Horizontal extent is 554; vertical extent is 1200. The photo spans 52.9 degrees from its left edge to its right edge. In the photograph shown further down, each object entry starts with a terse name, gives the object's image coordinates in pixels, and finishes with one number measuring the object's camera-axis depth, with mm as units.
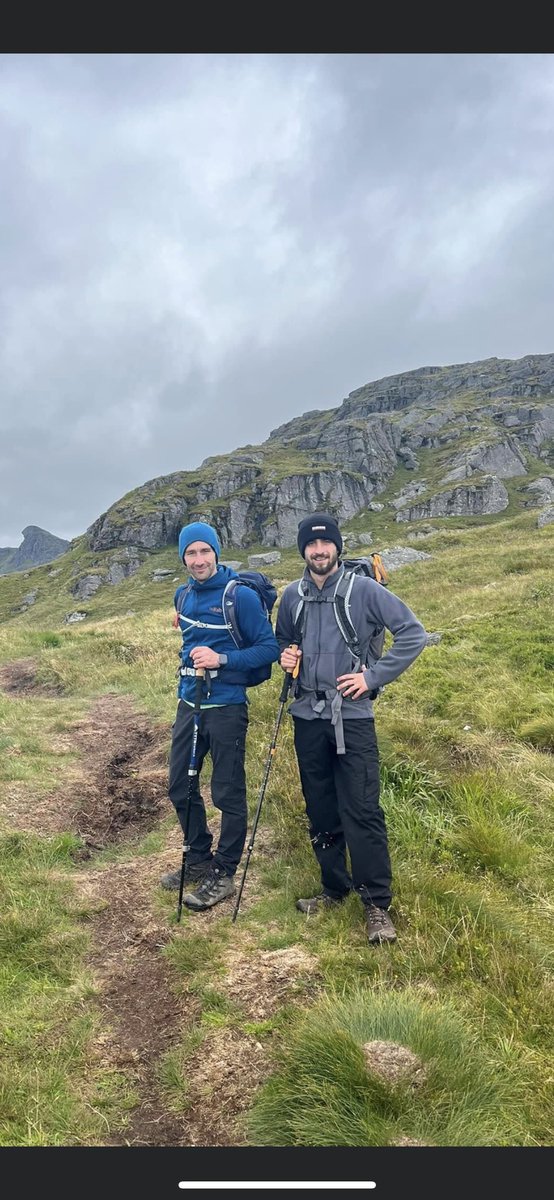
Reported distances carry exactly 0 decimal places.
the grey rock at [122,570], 127625
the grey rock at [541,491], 139250
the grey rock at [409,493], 159625
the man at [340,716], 4828
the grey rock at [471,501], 134125
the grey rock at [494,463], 159250
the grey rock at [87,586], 120562
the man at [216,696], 5559
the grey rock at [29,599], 119325
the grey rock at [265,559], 109762
